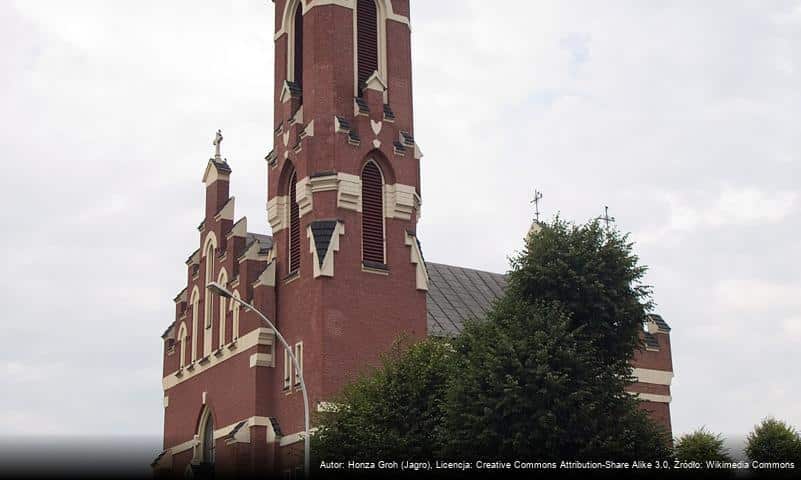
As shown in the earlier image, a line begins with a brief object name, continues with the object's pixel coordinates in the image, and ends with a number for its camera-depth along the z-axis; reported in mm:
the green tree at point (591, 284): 30734
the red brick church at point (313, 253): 40688
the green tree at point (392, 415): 32500
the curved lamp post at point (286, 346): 26056
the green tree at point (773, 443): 42844
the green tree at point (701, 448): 37062
